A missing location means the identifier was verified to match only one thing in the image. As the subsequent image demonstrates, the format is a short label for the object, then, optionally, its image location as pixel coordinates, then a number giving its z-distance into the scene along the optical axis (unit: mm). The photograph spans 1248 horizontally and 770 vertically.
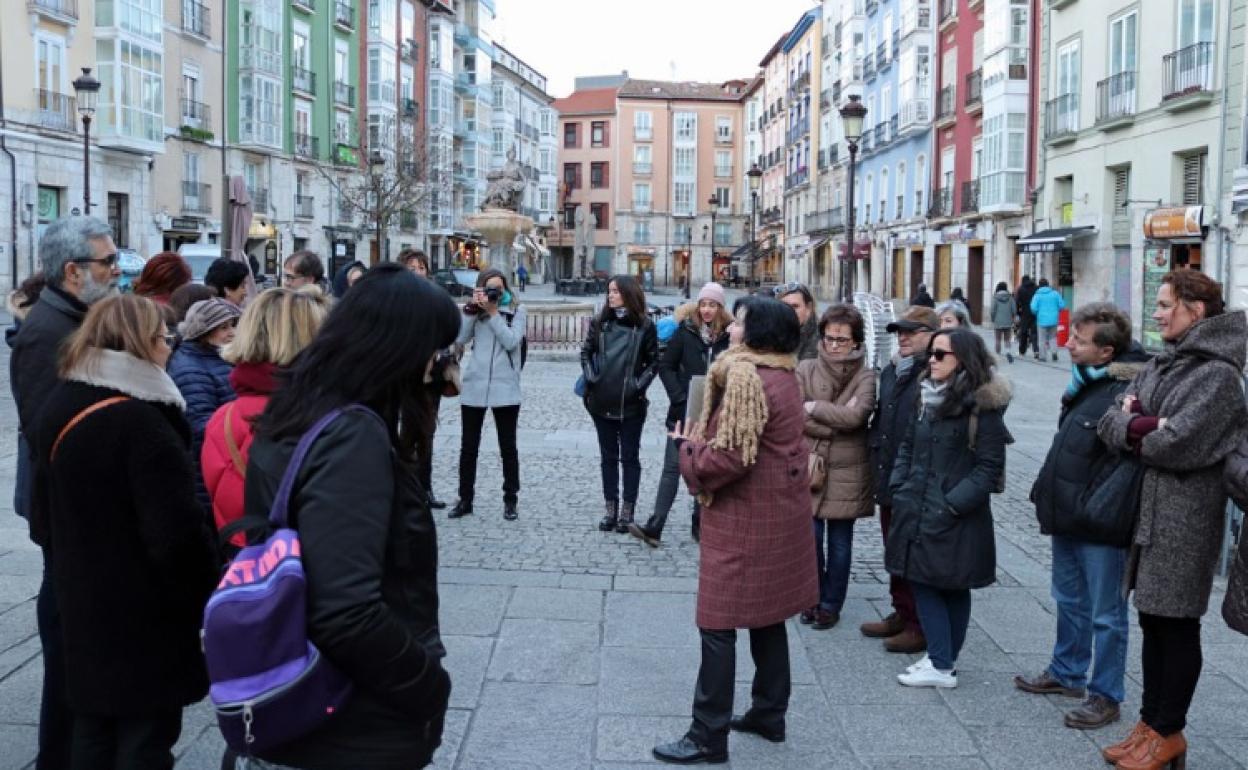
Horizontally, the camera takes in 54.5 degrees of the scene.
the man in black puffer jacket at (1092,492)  4602
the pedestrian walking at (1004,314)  24219
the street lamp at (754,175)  43562
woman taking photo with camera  8383
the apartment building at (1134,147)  23469
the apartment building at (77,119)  30812
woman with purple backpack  2293
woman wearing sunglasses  4961
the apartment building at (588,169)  90125
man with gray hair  3736
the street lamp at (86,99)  25625
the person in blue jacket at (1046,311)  23156
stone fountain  26266
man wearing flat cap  5516
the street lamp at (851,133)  20594
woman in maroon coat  4242
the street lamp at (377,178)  29767
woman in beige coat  5906
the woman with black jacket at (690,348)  7793
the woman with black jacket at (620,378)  7977
